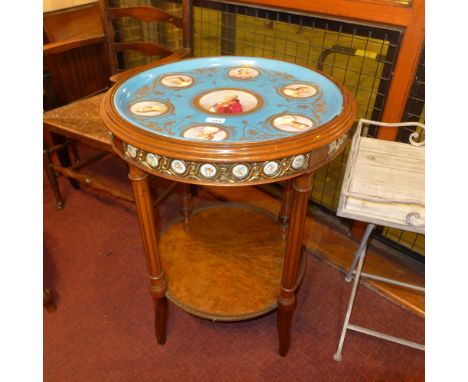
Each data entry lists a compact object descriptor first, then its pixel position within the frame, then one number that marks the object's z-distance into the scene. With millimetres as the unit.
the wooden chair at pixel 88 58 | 1855
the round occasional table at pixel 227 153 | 931
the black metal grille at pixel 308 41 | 1569
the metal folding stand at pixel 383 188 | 1130
